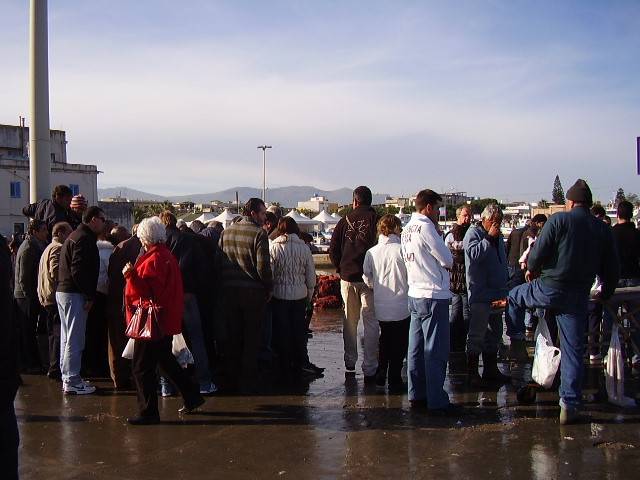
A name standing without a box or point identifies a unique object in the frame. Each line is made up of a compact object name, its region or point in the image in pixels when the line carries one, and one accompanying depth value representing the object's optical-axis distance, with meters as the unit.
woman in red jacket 5.88
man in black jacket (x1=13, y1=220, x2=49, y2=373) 8.13
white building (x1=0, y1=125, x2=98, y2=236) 52.69
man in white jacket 6.07
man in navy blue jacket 5.67
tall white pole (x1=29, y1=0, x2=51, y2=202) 11.26
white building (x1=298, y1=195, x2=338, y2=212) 131.25
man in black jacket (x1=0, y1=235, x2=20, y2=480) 3.36
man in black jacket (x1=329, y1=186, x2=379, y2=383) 7.51
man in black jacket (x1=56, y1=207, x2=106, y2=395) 6.88
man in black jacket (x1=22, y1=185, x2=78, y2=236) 8.85
